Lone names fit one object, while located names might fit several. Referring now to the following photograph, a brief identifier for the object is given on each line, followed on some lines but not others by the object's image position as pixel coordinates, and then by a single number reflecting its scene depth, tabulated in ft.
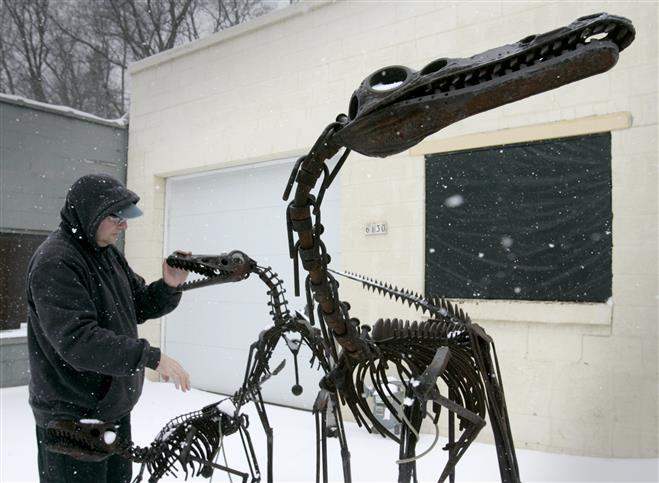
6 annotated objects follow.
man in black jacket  6.98
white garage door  22.49
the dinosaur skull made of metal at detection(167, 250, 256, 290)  8.45
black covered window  15.62
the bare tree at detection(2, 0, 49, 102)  52.42
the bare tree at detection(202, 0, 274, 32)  48.80
